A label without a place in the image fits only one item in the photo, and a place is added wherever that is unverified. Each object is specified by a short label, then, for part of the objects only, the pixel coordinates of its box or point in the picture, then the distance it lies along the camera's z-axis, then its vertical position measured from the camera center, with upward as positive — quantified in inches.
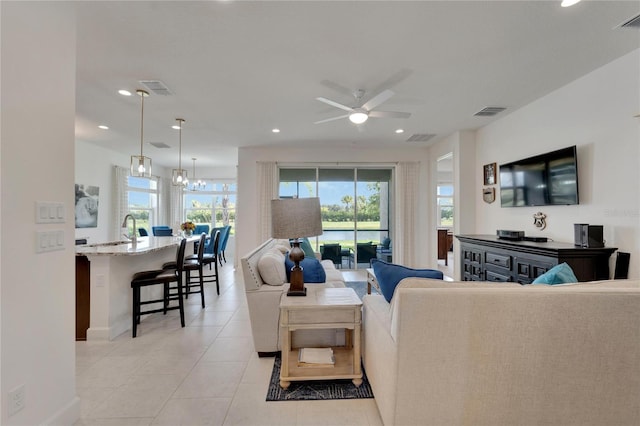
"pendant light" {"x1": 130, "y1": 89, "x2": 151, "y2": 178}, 145.2 +24.4
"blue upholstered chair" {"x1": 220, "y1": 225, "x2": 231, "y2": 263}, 310.4 -27.9
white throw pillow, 108.3 -20.0
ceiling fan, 127.7 +46.1
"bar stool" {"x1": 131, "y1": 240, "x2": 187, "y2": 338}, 122.3 -26.8
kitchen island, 117.7 -28.4
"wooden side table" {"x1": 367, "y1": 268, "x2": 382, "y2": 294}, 147.4 -32.4
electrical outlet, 57.0 -35.0
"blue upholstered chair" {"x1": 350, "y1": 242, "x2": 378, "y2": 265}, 278.7 -34.6
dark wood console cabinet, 111.7 -19.3
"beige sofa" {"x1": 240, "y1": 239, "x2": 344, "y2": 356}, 103.6 -32.5
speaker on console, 114.0 -8.5
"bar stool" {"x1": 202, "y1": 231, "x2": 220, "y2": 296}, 188.1 -28.0
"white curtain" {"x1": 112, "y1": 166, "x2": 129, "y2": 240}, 283.1 +16.2
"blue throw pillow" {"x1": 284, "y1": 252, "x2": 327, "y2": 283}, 113.0 -21.4
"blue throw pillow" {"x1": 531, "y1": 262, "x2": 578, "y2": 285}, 68.8 -14.5
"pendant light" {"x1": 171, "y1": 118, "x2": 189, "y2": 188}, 201.1 +25.5
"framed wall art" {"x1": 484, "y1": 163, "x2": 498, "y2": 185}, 187.9 +25.2
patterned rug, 80.8 -48.2
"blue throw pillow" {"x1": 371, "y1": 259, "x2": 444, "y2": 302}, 73.9 -14.8
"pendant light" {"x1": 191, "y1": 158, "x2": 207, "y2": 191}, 346.1 +36.2
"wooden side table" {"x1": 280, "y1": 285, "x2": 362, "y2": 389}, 82.7 -29.7
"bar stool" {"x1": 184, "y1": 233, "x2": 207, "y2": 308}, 151.6 -25.0
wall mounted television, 130.6 +16.2
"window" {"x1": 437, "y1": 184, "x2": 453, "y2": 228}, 383.9 +12.5
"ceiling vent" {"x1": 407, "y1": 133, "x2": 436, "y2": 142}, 222.8 +58.2
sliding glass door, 276.1 +10.3
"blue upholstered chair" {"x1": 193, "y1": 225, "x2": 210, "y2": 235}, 356.5 -16.7
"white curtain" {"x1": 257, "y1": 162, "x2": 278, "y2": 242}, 259.6 +20.2
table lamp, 91.2 -2.2
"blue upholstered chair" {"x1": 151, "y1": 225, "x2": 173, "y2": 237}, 292.3 -15.9
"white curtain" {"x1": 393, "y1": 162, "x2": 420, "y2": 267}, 265.9 +3.5
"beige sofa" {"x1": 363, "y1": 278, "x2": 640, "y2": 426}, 55.0 -26.0
